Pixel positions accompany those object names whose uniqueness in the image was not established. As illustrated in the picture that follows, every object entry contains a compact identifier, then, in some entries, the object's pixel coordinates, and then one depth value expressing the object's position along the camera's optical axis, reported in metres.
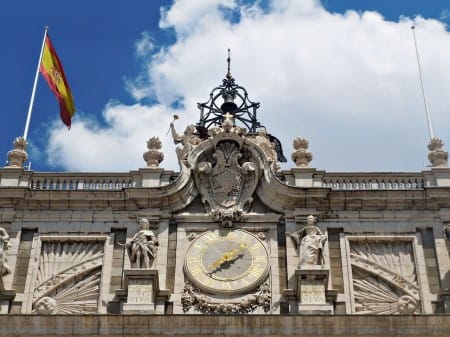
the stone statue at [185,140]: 23.41
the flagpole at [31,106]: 24.86
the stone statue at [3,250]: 21.44
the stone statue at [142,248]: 21.34
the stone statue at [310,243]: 21.14
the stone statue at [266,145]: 23.31
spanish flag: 26.43
